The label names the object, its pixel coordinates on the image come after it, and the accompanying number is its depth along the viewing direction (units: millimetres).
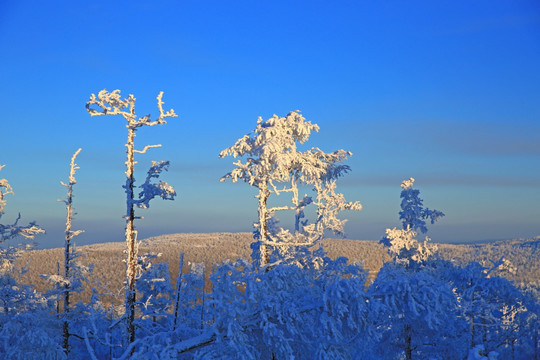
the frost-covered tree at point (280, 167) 18641
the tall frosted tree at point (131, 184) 16500
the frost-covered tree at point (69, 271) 21188
